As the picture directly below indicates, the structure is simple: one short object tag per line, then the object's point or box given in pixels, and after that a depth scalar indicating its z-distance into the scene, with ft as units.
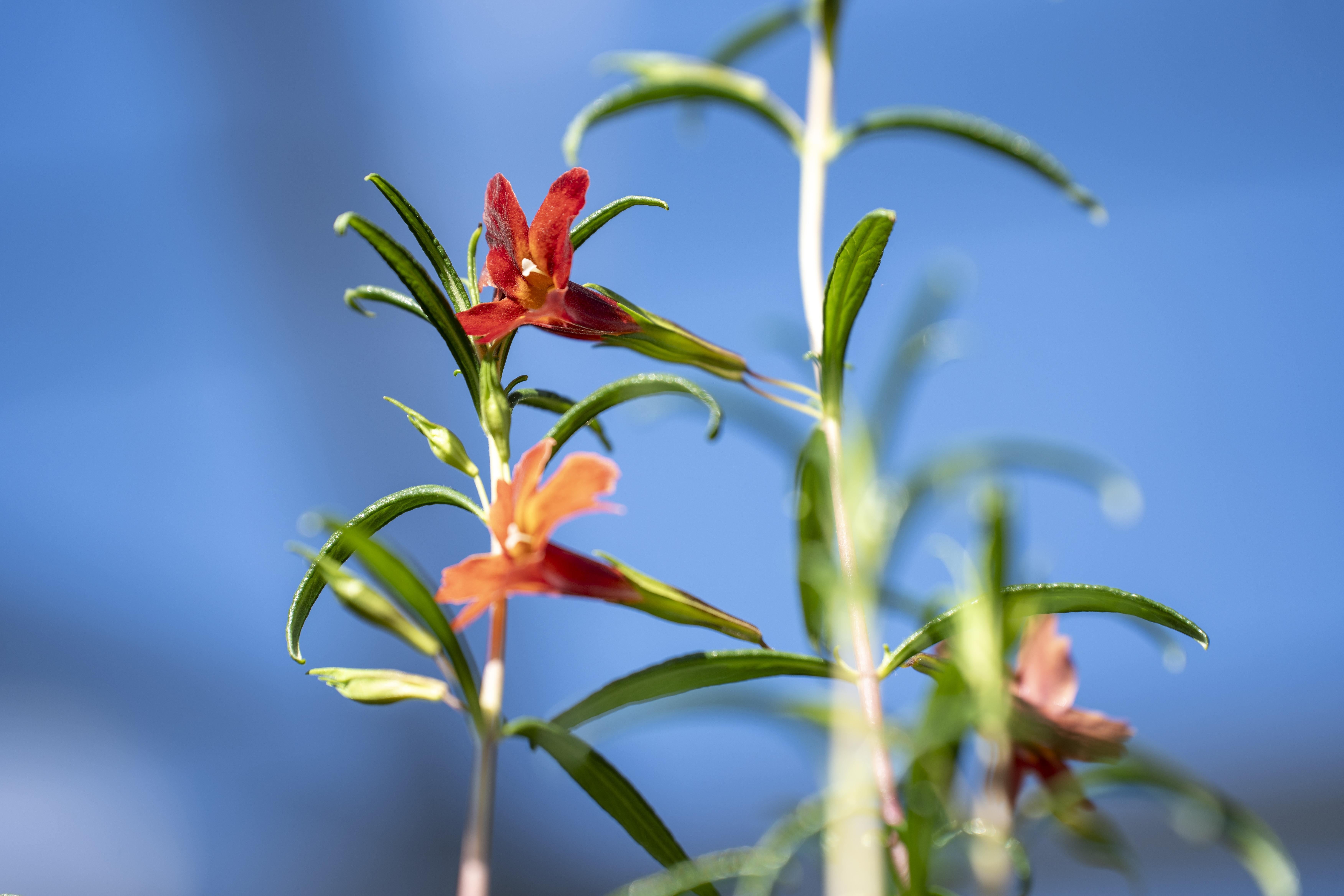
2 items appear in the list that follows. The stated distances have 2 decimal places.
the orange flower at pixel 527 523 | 1.62
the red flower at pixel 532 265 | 1.69
